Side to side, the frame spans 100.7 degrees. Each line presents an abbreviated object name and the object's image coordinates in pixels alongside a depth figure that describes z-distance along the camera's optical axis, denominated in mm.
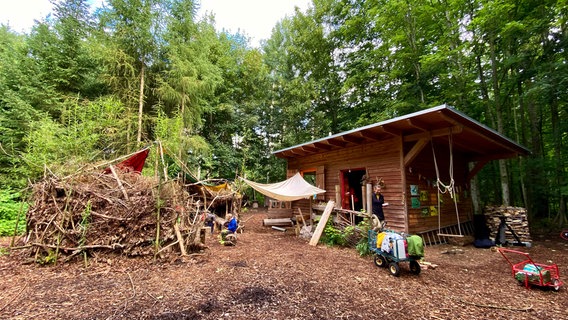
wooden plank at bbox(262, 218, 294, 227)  8195
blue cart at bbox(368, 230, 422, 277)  3426
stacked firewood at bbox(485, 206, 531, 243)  5824
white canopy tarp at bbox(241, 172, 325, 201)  6645
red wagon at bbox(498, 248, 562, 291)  3027
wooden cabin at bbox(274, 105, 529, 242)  5100
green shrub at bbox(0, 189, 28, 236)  5961
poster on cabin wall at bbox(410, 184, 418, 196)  5727
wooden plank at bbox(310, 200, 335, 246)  5711
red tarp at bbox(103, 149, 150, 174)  5977
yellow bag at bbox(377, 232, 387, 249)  3782
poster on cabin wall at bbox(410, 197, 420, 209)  5693
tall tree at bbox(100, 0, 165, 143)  8625
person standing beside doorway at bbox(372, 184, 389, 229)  5234
